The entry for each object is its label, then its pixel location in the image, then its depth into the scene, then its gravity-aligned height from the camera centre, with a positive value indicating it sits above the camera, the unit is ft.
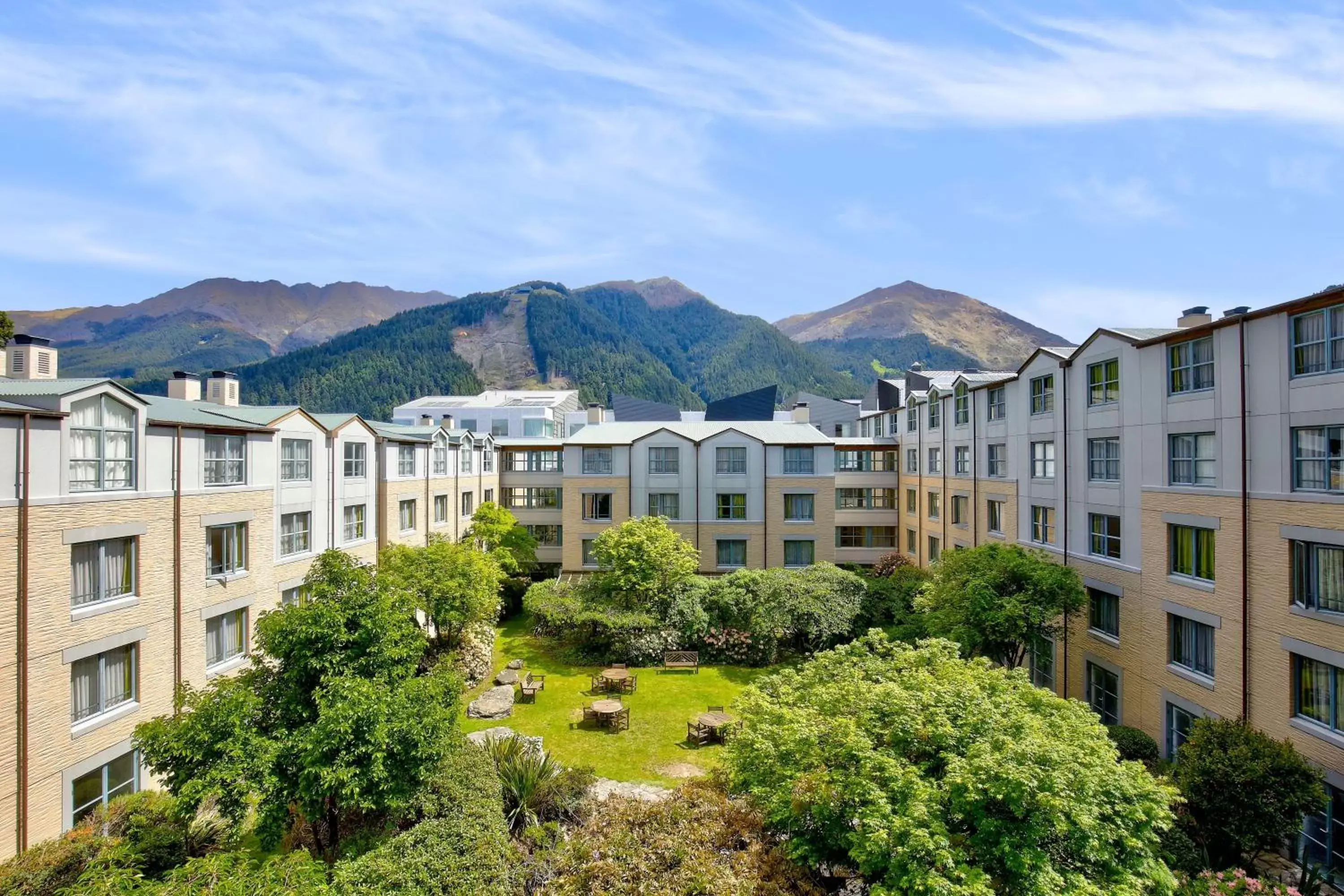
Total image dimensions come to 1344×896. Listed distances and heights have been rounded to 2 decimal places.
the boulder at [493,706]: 83.87 -34.90
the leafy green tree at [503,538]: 123.24 -18.18
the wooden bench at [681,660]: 103.07 -35.05
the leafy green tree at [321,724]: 43.04 -19.79
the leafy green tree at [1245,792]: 48.01 -27.23
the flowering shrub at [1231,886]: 41.65 -30.15
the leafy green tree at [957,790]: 34.37 -20.87
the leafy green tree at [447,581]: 88.84 -18.76
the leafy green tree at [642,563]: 106.11 -19.27
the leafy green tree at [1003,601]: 73.00 -18.24
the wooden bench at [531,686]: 88.74 -34.41
